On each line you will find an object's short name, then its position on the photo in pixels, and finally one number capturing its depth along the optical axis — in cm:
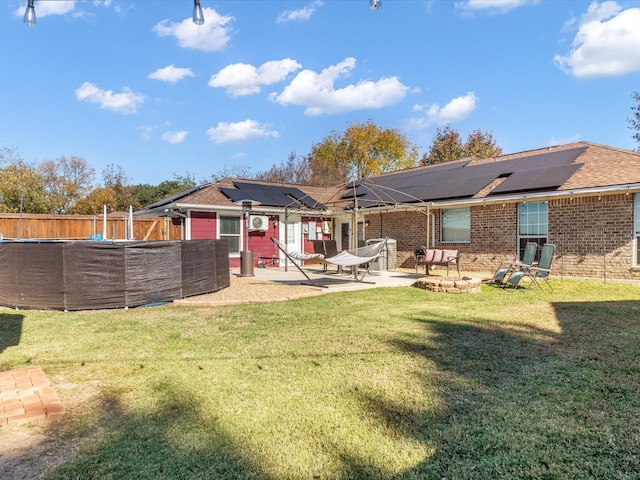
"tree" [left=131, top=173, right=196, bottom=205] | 3844
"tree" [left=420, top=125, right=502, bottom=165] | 3284
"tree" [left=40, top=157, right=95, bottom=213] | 2838
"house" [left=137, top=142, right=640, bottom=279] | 989
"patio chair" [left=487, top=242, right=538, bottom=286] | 937
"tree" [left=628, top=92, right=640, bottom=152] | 2750
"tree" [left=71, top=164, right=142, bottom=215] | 2947
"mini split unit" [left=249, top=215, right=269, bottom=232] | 1537
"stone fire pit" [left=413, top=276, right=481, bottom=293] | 835
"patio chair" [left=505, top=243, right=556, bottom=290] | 873
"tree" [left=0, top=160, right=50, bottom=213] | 2164
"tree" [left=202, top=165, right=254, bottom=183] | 3800
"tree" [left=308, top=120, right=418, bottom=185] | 3612
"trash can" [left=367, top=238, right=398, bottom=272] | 1373
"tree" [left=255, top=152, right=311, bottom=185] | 3628
